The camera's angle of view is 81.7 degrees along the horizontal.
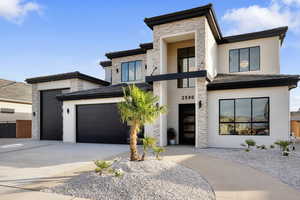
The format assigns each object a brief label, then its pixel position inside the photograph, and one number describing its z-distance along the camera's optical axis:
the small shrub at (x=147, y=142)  5.94
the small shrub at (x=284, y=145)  7.63
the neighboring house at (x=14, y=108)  17.59
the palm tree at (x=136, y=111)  5.72
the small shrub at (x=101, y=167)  4.86
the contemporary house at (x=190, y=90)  9.63
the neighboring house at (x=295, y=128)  17.45
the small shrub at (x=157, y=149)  6.17
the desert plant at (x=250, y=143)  8.21
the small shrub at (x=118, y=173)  4.63
